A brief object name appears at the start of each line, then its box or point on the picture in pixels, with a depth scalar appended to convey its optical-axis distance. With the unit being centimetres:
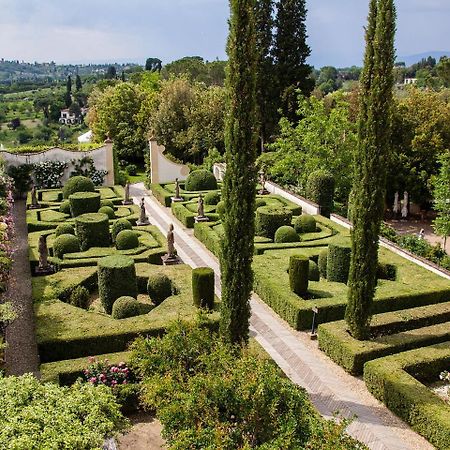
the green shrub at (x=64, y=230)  2044
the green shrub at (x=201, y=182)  3166
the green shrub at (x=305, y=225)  2225
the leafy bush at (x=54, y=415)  610
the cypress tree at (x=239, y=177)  1041
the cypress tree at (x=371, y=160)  1140
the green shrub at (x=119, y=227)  2091
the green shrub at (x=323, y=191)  2662
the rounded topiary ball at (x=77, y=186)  2797
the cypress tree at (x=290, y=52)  3791
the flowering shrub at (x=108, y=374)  1087
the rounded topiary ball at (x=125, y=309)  1412
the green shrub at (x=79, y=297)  1539
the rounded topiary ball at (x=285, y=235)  2081
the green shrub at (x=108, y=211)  2387
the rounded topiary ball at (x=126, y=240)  1944
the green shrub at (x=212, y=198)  2791
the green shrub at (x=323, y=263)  1842
